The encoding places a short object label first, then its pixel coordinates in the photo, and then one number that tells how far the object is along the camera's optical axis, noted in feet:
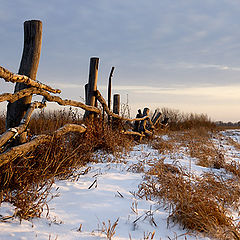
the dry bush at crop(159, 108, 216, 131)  59.42
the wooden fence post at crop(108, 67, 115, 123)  22.29
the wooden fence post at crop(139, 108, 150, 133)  28.91
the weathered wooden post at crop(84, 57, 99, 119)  19.95
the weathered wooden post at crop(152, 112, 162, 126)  35.06
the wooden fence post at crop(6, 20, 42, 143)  11.76
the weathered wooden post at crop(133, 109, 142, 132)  28.73
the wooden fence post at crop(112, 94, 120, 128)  26.12
